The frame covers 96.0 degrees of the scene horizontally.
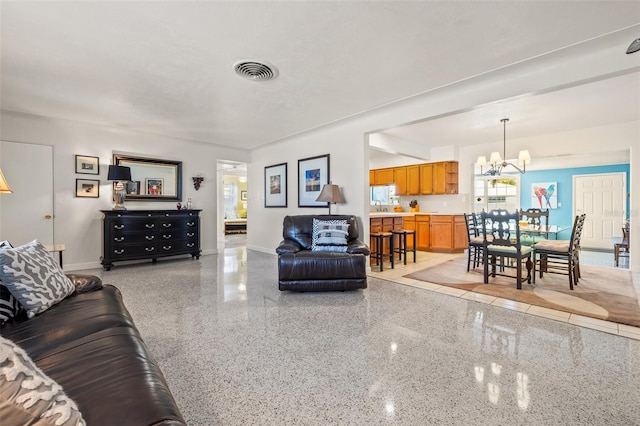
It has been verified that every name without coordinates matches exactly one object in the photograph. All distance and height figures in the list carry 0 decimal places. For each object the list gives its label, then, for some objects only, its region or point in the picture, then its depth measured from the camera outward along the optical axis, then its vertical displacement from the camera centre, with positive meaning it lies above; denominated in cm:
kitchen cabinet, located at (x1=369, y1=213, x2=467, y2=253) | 636 -48
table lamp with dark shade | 480 +56
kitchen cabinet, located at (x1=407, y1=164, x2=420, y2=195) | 706 +81
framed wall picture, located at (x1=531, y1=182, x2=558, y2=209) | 750 +45
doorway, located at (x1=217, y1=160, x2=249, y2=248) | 874 +29
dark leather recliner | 340 -70
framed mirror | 533 +67
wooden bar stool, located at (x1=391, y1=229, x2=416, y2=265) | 500 -57
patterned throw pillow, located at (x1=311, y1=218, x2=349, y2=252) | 393 -32
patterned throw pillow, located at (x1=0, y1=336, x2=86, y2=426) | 54 -36
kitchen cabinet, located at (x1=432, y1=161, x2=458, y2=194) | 663 +81
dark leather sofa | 87 -60
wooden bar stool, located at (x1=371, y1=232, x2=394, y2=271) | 463 -56
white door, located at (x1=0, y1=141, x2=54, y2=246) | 422 +28
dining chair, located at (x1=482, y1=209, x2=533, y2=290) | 359 -41
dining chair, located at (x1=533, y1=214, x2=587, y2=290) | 355 -49
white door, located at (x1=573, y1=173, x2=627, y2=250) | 662 +17
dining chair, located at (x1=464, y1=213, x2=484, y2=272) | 433 -41
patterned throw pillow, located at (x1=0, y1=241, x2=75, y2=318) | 165 -40
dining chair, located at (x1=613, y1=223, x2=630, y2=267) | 507 -57
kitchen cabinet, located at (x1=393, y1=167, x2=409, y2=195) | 731 +85
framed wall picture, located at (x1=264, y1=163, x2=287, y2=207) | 614 +60
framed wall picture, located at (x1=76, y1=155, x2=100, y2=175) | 479 +81
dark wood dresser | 470 -38
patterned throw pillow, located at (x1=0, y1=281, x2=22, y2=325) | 159 -53
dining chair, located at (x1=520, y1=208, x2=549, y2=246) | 451 -20
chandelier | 477 +90
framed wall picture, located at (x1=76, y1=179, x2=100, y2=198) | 480 +42
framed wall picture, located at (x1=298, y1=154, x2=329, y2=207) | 520 +64
